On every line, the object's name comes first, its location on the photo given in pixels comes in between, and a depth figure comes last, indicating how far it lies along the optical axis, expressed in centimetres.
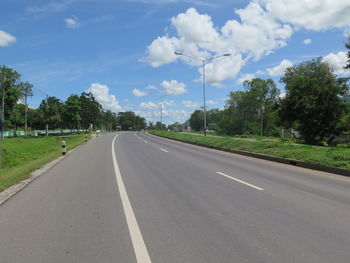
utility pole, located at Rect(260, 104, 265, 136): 7449
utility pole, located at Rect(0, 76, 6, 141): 5274
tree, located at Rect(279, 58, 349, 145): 2648
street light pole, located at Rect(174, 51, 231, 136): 2836
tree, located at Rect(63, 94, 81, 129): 6875
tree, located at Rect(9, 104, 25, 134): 6134
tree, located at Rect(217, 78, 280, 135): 7756
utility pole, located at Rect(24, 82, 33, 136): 6350
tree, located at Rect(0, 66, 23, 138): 5644
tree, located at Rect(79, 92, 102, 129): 8888
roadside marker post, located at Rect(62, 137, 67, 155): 1751
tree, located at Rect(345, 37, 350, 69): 2341
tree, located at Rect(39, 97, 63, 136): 6184
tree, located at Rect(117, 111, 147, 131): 18450
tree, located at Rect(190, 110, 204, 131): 17188
